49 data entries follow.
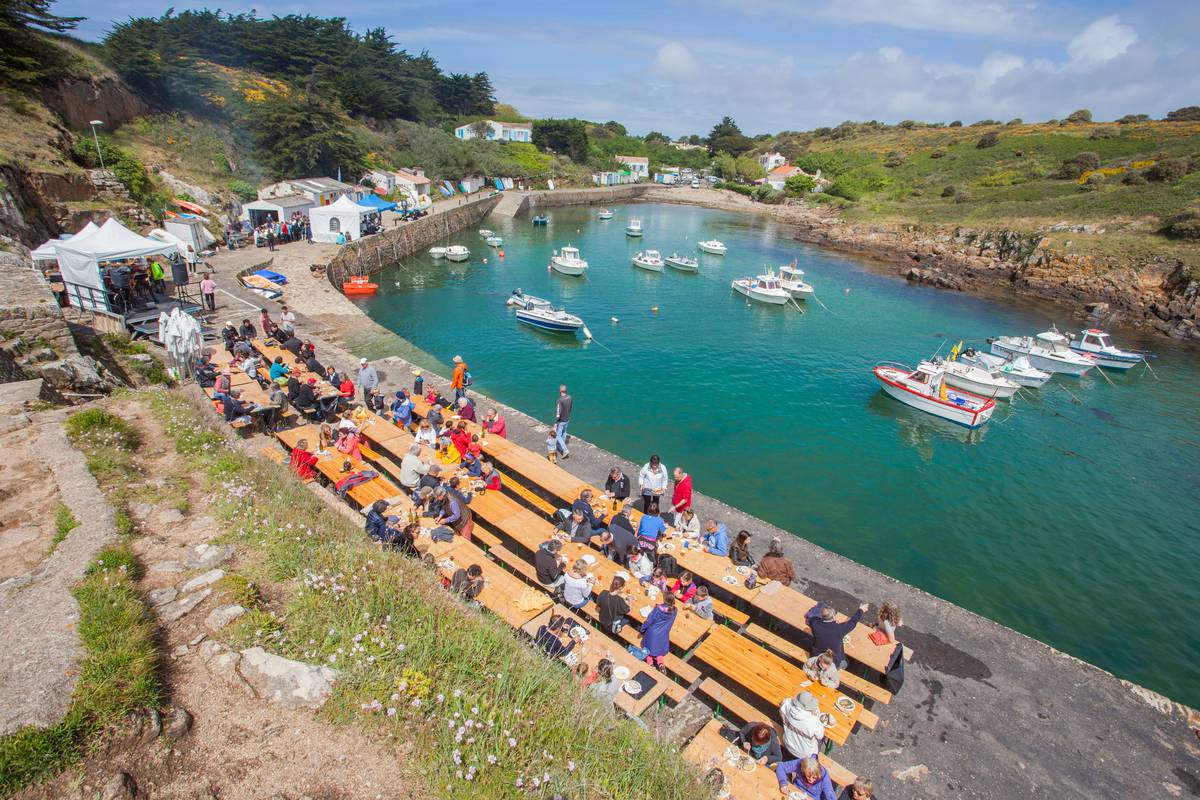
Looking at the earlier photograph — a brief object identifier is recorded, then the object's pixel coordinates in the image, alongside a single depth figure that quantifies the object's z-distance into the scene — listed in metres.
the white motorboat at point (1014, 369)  27.98
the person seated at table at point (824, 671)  7.18
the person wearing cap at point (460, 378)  16.44
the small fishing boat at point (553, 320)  30.61
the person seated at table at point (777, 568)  9.07
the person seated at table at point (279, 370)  15.51
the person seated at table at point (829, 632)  7.61
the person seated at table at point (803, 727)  6.19
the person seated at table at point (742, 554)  9.53
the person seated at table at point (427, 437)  12.56
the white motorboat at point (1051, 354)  30.23
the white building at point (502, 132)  98.36
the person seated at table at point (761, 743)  6.20
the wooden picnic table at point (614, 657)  6.52
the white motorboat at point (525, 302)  31.84
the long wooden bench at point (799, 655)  7.54
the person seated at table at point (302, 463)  11.00
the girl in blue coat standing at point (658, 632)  7.51
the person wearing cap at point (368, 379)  15.43
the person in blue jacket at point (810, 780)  5.68
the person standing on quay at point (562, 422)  13.99
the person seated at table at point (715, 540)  9.81
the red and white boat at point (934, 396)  23.20
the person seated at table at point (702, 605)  8.20
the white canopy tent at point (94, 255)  16.75
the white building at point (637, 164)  124.62
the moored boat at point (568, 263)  44.53
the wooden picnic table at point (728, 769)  5.69
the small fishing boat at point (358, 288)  33.94
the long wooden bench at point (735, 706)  7.10
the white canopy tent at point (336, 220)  37.31
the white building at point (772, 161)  128.62
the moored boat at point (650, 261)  48.56
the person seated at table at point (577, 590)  8.32
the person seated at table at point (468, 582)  7.68
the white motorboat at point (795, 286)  42.16
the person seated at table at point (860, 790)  5.49
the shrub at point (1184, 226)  41.91
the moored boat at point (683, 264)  49.00
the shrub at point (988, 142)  90.79
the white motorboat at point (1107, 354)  30.75
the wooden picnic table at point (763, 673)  6.86
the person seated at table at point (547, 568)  8.65
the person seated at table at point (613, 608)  7.95
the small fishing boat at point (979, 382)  25.50
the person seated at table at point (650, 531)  9.49
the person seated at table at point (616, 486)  11.66
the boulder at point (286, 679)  5.25
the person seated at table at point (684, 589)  8.61
